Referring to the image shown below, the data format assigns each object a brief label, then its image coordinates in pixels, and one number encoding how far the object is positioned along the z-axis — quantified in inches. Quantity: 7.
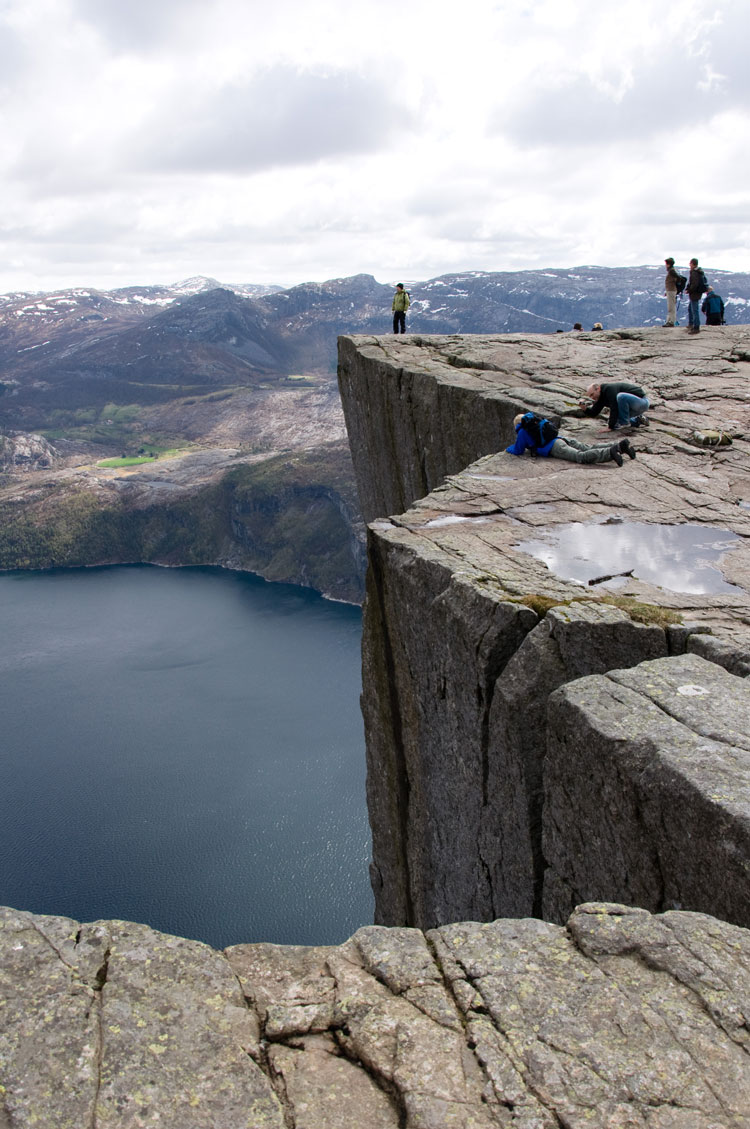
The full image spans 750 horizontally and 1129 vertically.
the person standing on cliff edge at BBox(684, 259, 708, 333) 942.4
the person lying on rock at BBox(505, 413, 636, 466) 523.2
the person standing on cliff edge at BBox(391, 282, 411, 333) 1029.8
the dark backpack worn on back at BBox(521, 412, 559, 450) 544.7
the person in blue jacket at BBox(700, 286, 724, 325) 1008.9
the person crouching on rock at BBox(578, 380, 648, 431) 581.9
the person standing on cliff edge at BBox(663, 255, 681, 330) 955.3
